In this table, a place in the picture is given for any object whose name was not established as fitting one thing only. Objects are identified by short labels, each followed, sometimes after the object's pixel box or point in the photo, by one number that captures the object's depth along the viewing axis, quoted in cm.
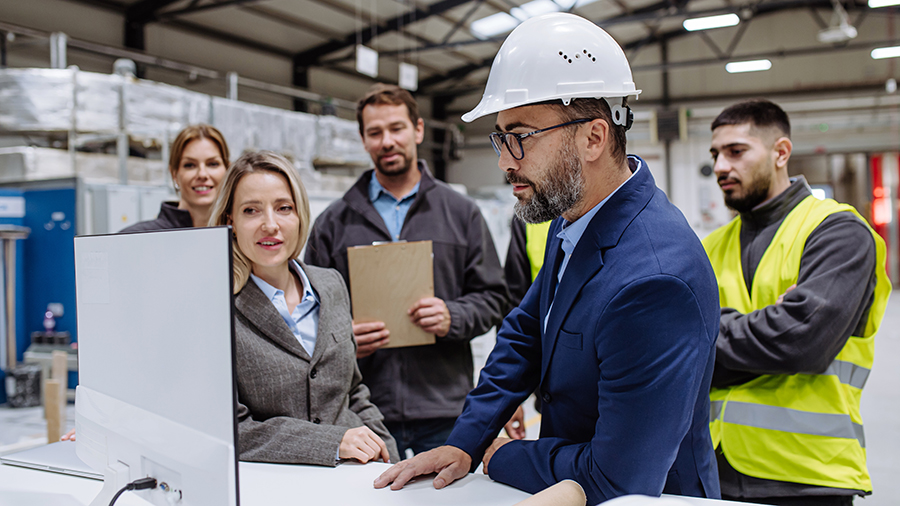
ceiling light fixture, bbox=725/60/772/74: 1084
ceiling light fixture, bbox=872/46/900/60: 1052
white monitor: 79
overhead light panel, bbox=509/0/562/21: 1041
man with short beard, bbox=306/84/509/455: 214
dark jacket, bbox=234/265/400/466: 143
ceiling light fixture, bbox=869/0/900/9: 834
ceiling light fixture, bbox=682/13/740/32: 863
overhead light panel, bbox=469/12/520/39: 1109
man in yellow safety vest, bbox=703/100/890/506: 163
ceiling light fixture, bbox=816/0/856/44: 854
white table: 122
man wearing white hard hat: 106
